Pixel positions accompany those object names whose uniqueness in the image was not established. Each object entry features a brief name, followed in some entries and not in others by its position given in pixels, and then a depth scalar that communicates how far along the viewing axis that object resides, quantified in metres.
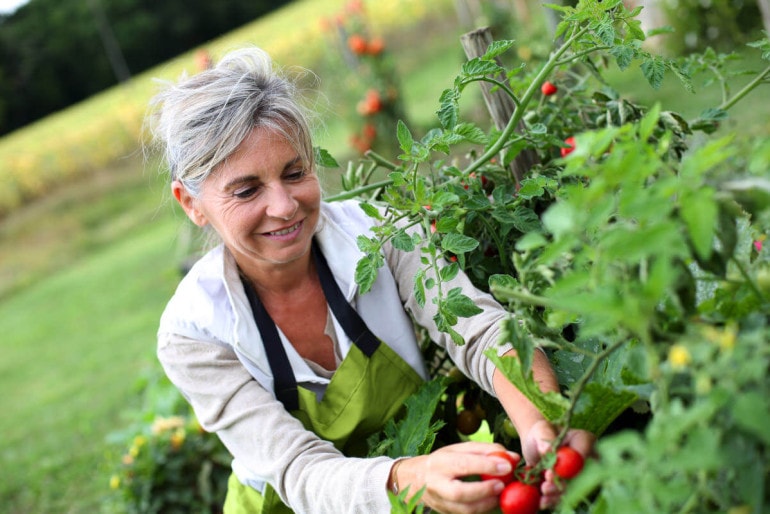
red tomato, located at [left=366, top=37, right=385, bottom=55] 7.78
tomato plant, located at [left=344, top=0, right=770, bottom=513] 0.70
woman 1.53
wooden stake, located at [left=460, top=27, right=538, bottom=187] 1.76
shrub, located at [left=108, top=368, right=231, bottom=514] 3.10
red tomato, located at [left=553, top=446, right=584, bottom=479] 0.98
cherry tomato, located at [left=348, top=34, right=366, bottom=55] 7.70
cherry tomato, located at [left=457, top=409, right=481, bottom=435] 1.75
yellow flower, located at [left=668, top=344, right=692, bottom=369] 0.69
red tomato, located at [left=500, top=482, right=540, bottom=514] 1.03
